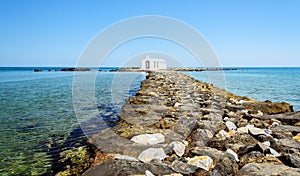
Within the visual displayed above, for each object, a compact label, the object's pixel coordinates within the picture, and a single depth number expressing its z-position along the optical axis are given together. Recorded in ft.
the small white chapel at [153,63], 163.73
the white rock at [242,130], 13.57
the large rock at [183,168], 8.56
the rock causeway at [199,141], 8.71
